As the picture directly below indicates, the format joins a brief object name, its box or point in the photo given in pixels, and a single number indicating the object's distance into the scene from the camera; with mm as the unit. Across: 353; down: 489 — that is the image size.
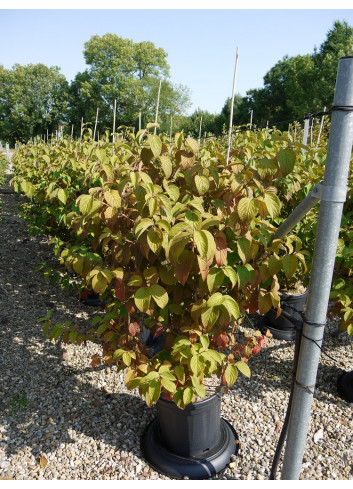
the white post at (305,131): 3613
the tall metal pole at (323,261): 1170
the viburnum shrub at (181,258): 1407
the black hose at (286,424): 1485
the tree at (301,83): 27859
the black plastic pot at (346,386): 2713
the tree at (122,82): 36812
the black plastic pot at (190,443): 2039
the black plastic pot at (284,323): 3578
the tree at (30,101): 41844
